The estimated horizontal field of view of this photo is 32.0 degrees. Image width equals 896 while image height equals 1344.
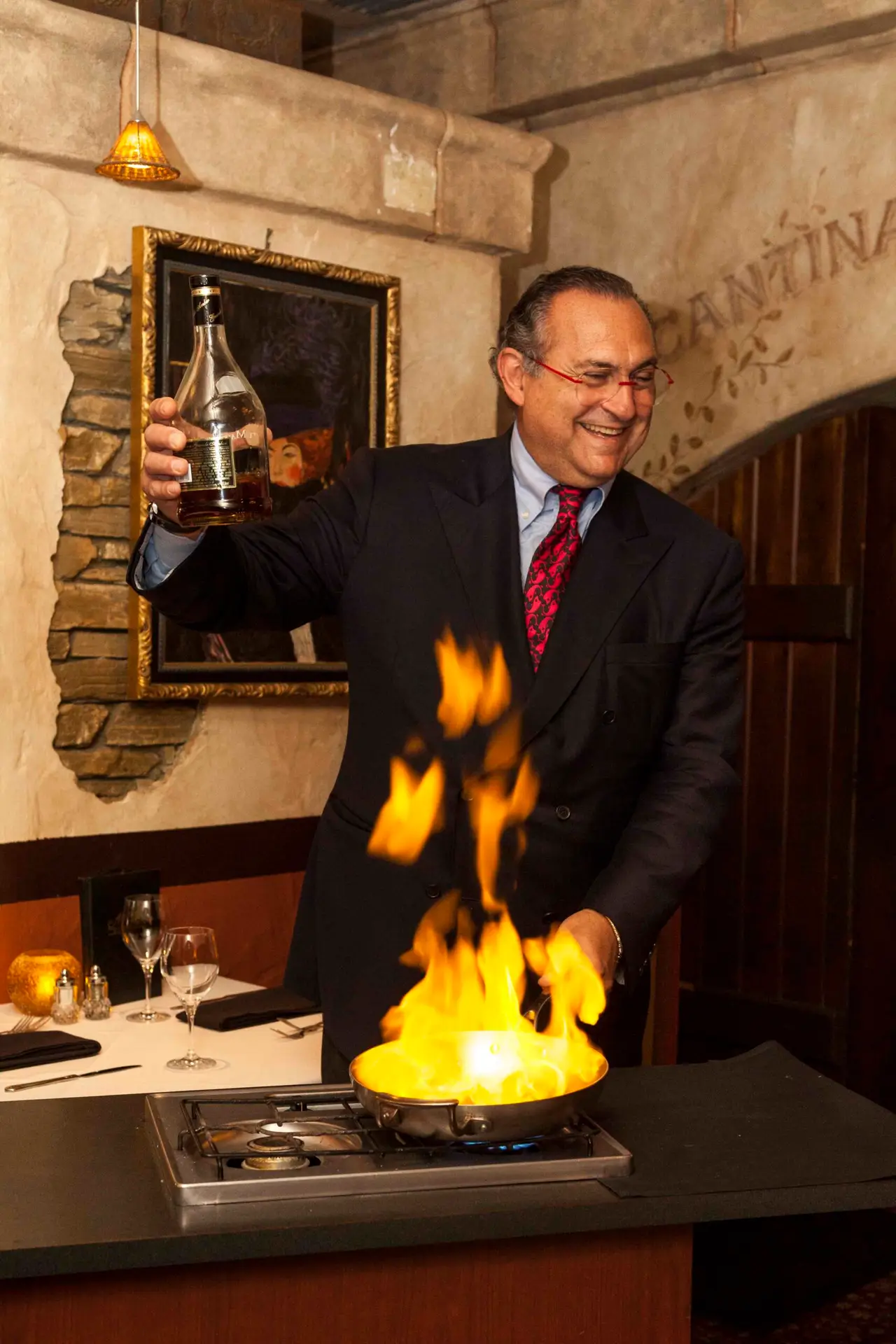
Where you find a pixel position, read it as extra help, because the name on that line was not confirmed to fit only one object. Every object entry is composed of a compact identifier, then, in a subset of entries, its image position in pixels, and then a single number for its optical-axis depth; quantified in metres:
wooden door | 4.40
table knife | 2.61
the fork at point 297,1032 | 2.99
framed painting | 3.65
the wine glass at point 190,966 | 2.76
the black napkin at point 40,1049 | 2.74
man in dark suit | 2.47
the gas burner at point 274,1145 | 1.59
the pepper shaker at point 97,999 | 3.12
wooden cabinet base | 1.46
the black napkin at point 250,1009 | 3.04
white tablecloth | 2.63
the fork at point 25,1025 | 3.03
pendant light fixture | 3.27
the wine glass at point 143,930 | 3.00
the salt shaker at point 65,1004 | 3.09
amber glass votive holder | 3.13
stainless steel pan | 1.57
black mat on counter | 1.64
